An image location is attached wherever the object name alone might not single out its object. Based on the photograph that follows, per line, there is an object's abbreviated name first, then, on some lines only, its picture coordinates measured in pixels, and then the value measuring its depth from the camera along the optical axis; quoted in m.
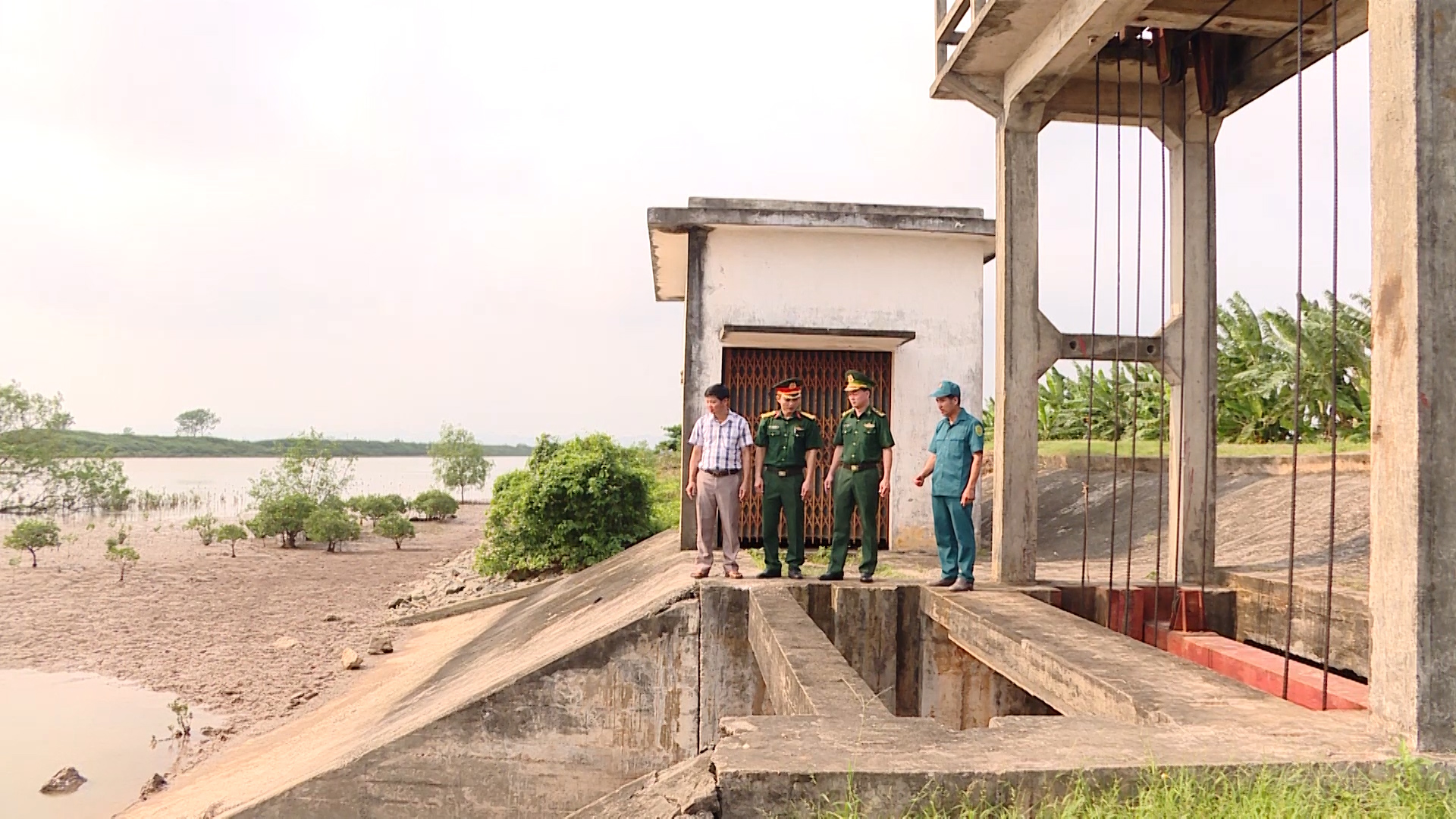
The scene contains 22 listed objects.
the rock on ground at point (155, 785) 8.21
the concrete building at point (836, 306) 10.39
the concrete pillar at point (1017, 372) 7.00
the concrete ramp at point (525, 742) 6.14
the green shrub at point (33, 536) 20.19
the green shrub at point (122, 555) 19.47
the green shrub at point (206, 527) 23.97
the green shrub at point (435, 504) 32.56
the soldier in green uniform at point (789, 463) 7.35
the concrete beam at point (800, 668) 3.86
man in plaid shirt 7.39
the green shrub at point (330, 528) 23.30
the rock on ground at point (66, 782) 8.53
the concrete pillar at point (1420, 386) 3.27
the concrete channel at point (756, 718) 3.08
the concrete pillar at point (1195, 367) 6.95
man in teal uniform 6.66
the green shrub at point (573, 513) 14.52
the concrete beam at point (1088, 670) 3.84
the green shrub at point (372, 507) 28.55
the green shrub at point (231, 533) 23.12
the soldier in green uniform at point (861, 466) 6.93
